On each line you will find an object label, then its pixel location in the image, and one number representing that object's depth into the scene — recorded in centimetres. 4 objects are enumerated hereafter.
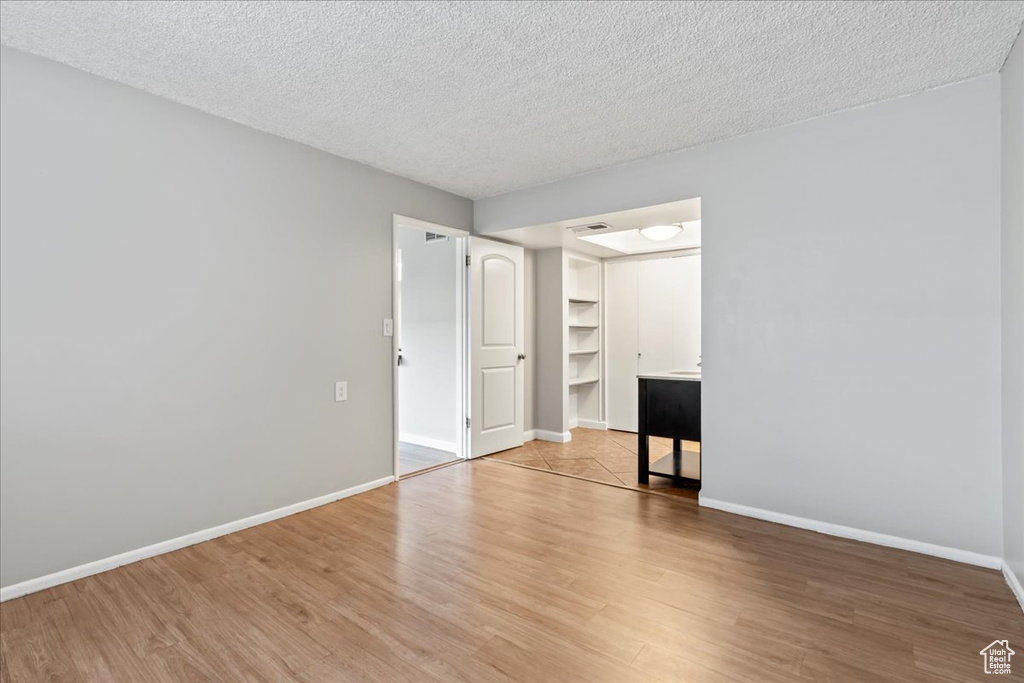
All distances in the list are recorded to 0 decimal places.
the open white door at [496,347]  464
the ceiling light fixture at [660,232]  442
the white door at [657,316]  571
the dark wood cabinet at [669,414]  357
